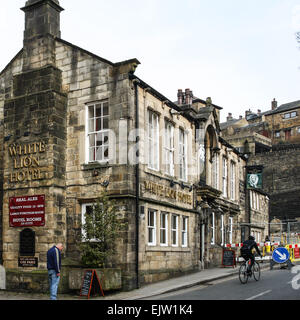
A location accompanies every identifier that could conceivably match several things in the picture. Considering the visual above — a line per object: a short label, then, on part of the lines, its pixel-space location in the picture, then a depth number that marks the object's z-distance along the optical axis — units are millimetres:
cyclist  17273
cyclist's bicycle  17234
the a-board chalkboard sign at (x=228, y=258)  24156
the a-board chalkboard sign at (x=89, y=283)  15691
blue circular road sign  20359
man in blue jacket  13891
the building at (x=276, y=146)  59938
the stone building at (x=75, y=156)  17953
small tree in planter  16844
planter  15969
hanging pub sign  32125
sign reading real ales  18047
